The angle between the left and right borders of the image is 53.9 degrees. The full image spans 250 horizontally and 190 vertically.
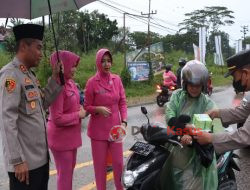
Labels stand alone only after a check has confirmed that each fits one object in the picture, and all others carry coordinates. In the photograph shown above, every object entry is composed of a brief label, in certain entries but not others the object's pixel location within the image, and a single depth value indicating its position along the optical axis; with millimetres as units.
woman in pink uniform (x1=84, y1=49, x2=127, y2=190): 2496
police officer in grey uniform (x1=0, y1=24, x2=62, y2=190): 1640
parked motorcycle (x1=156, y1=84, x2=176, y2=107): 8717
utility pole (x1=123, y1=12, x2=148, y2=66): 13062
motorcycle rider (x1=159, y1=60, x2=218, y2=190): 1853
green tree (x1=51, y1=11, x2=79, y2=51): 18392
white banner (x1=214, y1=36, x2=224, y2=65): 18164
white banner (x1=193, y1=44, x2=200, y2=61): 14700
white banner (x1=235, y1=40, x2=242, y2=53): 18684
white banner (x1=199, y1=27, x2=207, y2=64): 15209
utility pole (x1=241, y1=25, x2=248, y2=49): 41767
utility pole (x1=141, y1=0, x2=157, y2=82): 13850
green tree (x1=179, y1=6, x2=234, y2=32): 32889
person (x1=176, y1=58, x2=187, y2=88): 8045
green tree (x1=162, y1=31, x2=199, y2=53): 32615
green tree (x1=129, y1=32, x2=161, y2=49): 32552
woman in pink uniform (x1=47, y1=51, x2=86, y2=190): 2193
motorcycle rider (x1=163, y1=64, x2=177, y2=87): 8823
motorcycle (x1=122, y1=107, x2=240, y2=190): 1723
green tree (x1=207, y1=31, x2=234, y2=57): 33923
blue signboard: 13086
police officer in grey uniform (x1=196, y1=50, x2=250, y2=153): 1530
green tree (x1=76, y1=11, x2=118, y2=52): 20202
